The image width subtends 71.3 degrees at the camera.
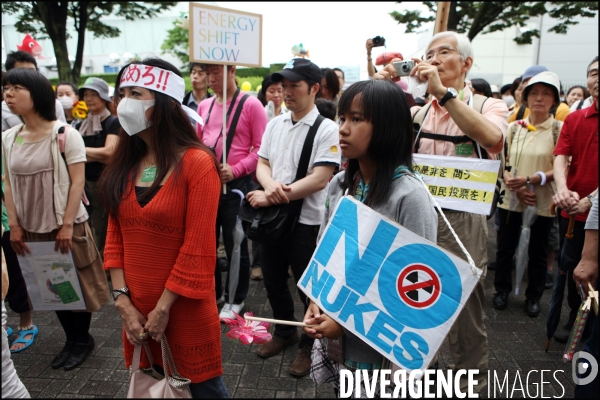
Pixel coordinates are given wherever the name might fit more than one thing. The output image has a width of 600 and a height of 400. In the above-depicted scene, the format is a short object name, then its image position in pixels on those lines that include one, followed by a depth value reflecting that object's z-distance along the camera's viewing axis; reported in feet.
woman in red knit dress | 6.11
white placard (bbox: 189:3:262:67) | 11.73
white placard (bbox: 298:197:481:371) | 4.67
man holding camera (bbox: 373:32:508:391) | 8.12
